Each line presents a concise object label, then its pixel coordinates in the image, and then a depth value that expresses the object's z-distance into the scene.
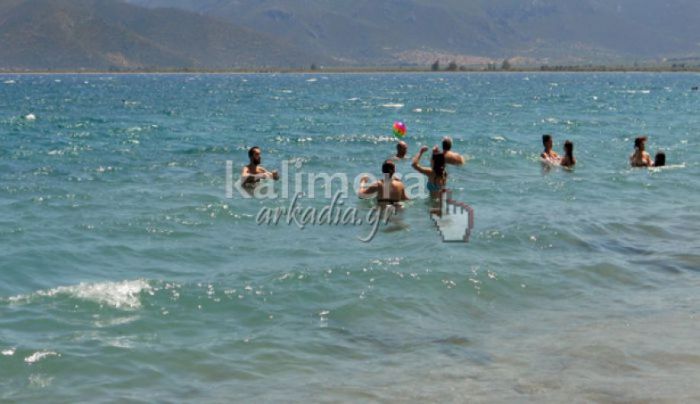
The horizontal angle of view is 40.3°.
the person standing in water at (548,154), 24.22
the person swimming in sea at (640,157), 23.88
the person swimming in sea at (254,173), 19.69
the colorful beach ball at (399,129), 20.86
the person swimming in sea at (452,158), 21.82
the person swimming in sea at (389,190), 17.30
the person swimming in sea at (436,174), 17.78
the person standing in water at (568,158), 23.88
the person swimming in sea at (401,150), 20.92
